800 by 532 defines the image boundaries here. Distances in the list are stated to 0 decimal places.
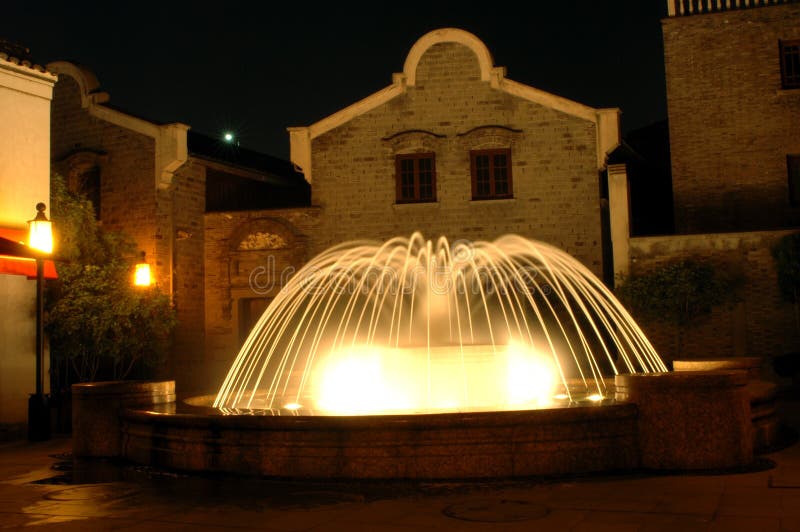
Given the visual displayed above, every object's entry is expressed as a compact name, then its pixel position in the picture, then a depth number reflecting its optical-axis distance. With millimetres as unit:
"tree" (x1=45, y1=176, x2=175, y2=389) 18266
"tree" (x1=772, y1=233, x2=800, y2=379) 21203
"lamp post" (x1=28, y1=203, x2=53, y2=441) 13547
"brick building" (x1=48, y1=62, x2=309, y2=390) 25156
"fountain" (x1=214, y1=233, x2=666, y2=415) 16406
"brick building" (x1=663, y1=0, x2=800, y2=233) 24719
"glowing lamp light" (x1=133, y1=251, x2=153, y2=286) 18859
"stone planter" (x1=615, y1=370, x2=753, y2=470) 8875
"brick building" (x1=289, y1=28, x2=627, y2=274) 24359
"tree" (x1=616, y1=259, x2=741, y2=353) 21609
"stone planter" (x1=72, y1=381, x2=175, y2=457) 11312
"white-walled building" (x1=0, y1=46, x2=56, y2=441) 14836
